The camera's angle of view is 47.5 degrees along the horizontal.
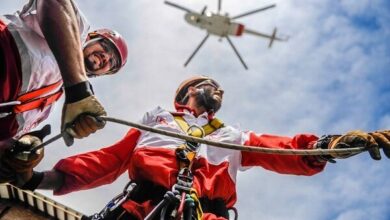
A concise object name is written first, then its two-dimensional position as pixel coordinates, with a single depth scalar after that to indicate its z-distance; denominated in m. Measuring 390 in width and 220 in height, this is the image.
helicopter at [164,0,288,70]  32.50
